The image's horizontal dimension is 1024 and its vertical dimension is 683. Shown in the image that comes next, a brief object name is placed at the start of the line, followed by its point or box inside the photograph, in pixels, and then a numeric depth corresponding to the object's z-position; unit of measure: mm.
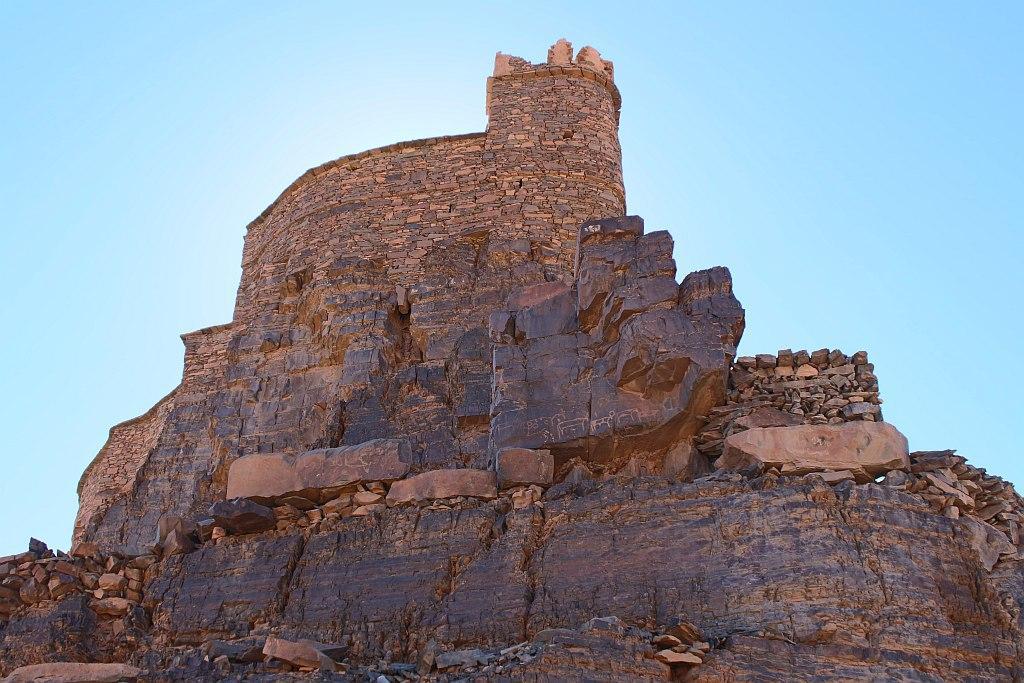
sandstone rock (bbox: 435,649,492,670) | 8048
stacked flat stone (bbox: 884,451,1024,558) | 9076
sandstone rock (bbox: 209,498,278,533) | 10352
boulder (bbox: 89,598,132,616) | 10047
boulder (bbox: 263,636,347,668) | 8438
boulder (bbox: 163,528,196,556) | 10500
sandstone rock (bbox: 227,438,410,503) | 10594
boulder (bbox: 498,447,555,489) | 10156
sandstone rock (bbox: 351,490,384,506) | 10375
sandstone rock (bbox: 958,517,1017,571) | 8734
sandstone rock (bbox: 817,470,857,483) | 9044
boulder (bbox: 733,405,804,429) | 10016
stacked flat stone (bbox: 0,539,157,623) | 10180
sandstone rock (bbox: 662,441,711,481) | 10016
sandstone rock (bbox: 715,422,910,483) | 9391
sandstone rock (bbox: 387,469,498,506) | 10094
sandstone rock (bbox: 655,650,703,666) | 7549
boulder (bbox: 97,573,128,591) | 10266
